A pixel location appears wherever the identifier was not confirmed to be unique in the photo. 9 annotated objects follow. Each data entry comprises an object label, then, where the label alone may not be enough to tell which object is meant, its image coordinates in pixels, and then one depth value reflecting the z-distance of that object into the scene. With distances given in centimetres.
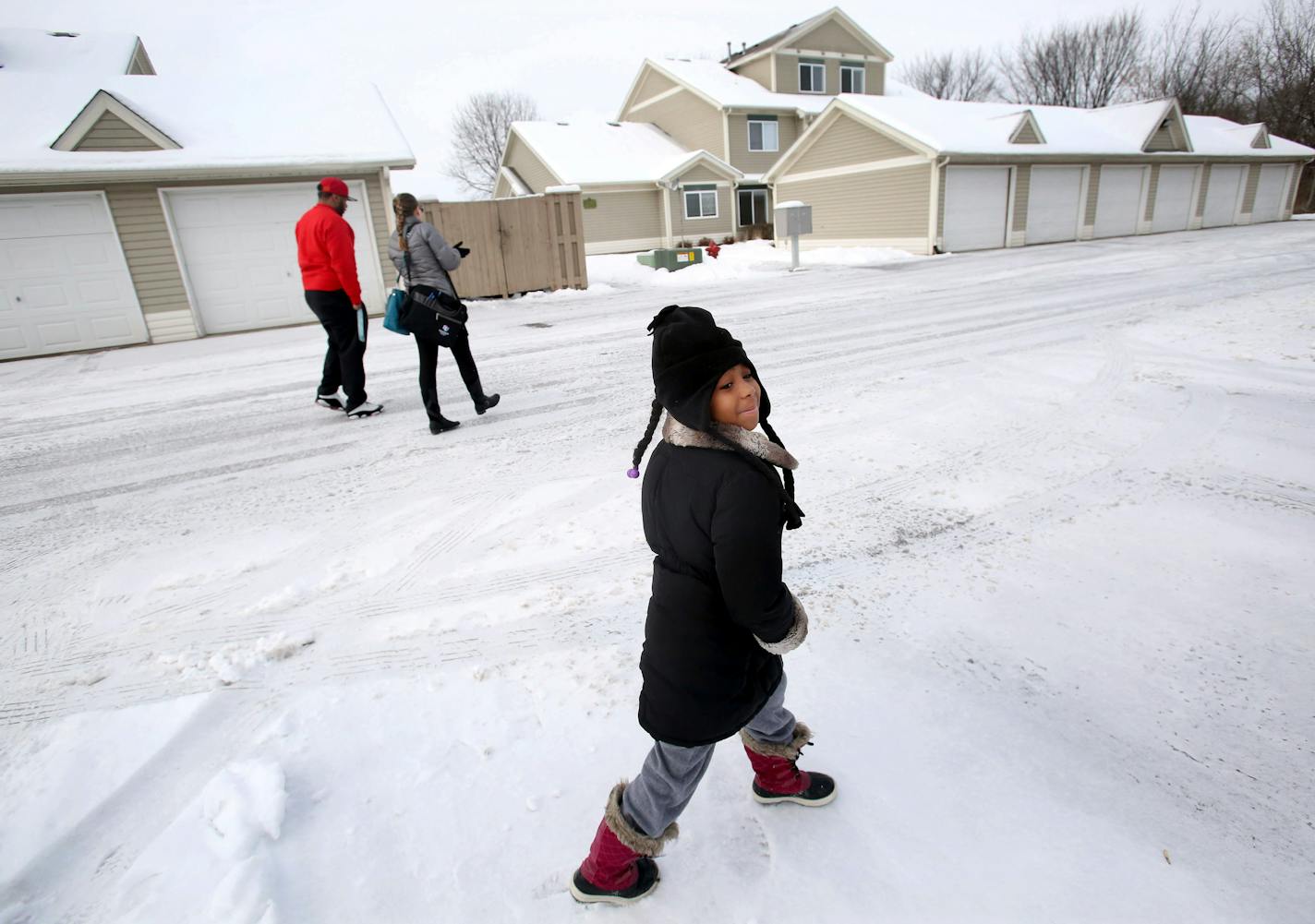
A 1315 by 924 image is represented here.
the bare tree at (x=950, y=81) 5116
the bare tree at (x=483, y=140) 4731
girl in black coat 140
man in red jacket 531
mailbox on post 1667
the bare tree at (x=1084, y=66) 4166
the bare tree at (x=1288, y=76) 3206
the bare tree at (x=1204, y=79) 3706
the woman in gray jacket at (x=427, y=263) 493
